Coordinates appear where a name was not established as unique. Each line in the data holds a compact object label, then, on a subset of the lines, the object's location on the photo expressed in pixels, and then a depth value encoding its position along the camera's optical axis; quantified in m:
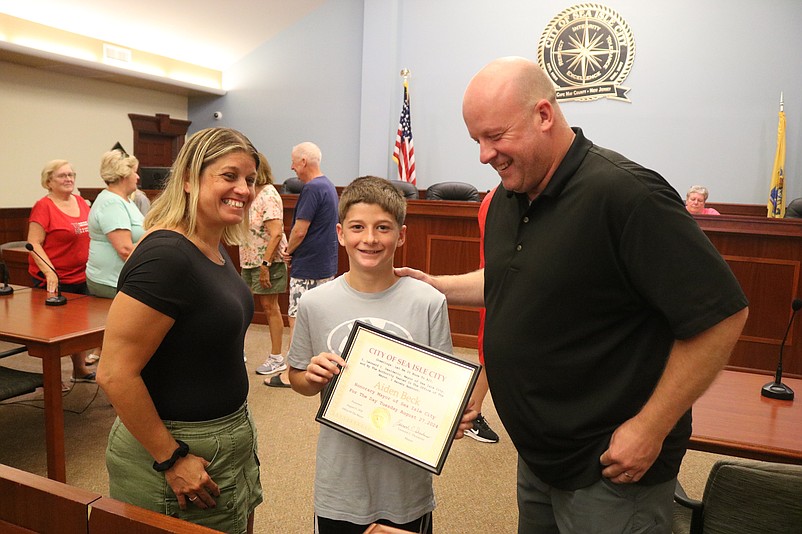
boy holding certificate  1.43
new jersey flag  6.47
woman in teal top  3.37
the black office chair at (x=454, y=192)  6.64
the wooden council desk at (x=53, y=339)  2.52
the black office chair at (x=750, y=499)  1.35
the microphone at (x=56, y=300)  3.13
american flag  7.70
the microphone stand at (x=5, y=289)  3.33
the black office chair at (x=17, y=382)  2.70
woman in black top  1.24
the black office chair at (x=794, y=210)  5.57
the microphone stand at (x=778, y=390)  2.04
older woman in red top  3.77
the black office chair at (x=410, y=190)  6.52
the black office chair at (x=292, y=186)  7.69
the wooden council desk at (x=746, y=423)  1.67
